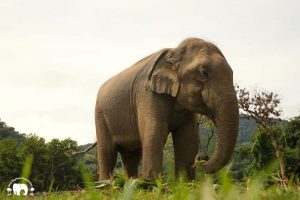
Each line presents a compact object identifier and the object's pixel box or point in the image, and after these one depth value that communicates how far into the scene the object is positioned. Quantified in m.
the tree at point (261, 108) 22.45
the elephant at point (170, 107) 6.58
